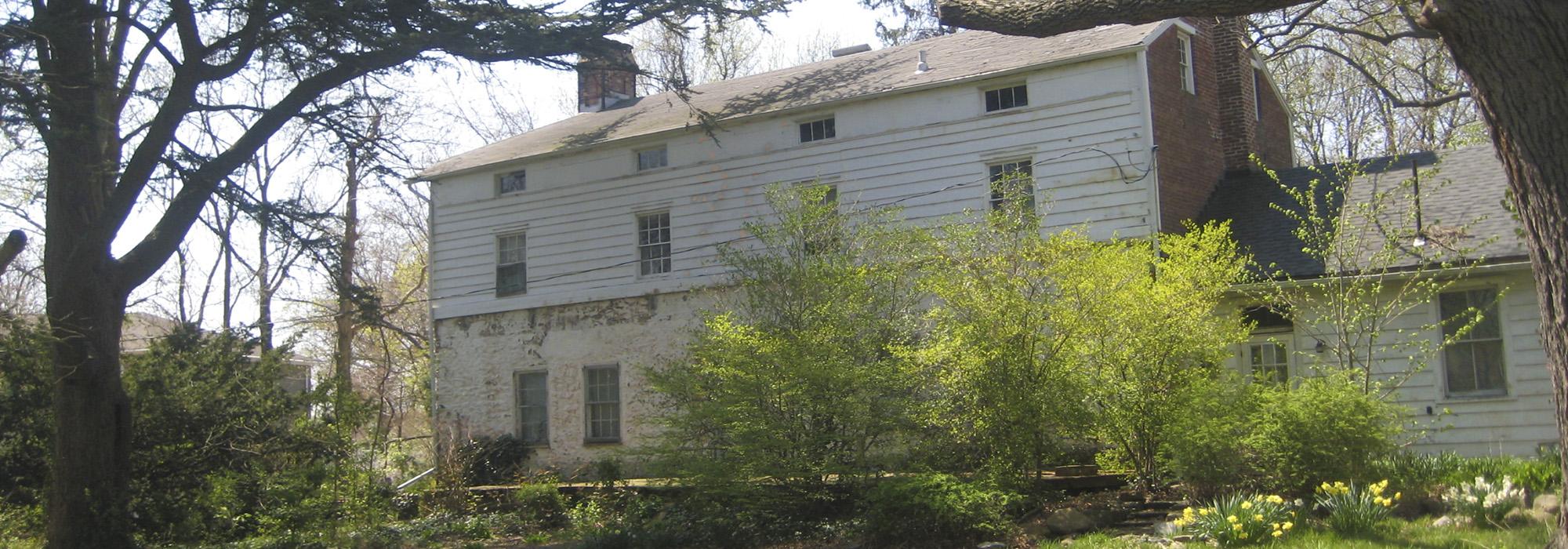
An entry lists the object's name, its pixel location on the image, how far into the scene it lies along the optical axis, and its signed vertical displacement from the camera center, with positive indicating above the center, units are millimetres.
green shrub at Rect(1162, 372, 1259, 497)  11516 -787
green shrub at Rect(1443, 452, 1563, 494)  10867 -1148
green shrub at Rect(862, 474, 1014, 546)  11766 -1359
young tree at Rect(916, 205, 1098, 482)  12969 +191
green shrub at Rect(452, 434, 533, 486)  21188 -1174
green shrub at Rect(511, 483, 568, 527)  17922 -1670
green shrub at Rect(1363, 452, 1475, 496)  11258 -1137
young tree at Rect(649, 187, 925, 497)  13680 +144
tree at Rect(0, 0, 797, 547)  14805 +3548
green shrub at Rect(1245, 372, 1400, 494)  11023 -719
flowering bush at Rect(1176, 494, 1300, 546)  10141 -1361
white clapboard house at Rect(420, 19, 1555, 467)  17219 +3321
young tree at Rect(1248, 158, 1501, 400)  13438 +875
